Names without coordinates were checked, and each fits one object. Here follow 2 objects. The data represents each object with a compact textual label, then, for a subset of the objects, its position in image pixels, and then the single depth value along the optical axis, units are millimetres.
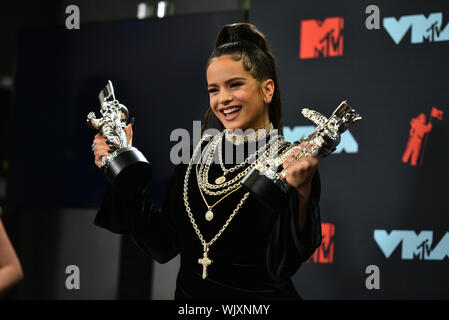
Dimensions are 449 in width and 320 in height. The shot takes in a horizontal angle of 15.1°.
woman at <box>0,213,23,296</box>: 4352
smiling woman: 4071
